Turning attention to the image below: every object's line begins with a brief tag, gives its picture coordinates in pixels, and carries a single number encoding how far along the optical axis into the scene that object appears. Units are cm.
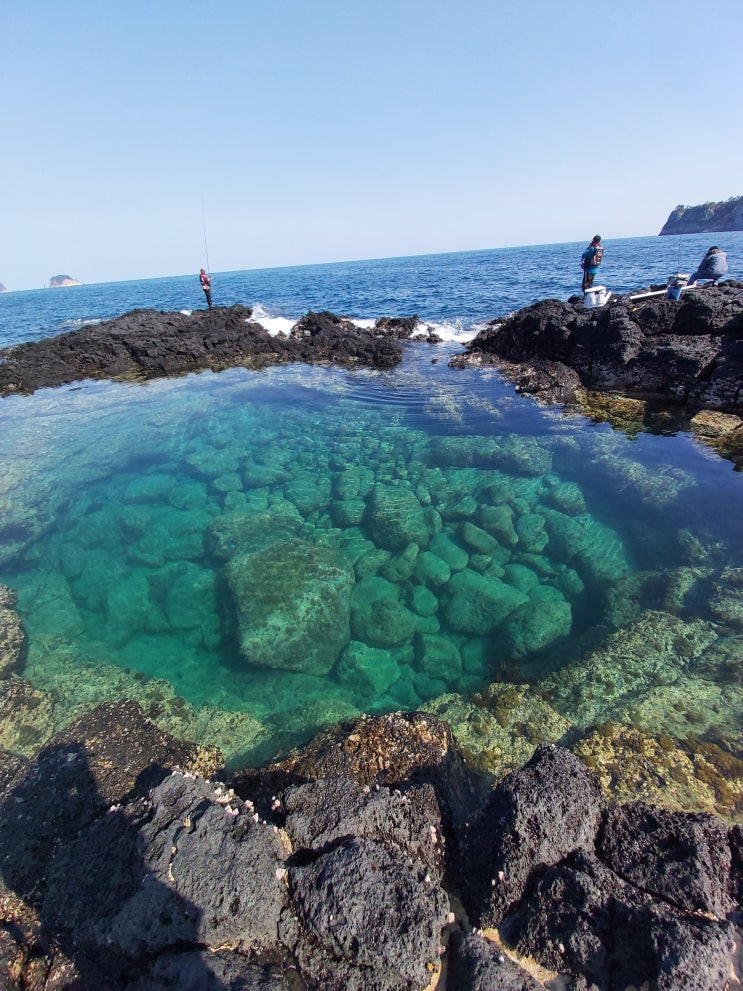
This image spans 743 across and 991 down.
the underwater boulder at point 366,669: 622
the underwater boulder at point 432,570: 768
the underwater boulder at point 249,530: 855
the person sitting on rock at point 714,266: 1641
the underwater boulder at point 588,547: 738
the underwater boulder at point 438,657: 629
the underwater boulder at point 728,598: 596
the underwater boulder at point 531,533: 820
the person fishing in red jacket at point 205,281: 2698
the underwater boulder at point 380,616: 686
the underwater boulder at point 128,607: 722
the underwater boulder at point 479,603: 684
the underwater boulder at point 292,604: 656
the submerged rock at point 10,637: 643
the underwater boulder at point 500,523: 840
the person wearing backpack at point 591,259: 1734
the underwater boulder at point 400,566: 786
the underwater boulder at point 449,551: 798
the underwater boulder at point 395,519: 855
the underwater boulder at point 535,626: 629
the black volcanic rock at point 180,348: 2017
